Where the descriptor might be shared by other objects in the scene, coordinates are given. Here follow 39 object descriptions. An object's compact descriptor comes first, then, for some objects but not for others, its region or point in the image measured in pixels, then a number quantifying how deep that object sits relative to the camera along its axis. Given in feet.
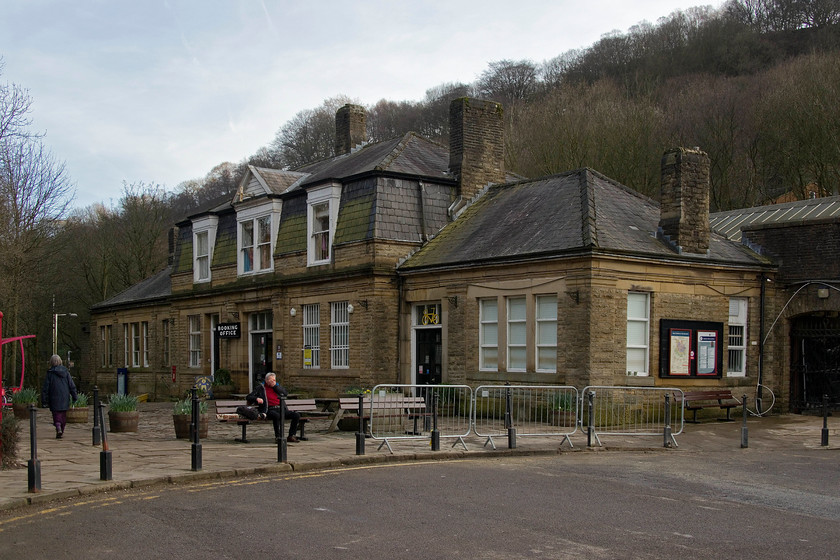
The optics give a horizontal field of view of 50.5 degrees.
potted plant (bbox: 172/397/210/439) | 57.97
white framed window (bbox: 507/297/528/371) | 73.77
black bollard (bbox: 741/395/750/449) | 57.31
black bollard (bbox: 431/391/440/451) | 51.03
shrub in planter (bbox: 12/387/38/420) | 73.10
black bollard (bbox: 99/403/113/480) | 38.99
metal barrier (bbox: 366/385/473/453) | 54.39
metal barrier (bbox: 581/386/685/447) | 65.21
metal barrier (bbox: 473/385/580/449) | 57.57
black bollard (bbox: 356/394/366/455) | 48.91
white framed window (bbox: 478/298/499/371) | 76.28
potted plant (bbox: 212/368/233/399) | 104.99
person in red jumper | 55.01
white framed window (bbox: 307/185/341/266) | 90.38
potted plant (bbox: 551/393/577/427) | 63.21
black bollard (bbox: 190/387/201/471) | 42.14
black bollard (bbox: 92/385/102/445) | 55.67
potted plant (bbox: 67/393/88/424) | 71.15
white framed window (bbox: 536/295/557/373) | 71.46
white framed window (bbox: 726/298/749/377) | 78.23
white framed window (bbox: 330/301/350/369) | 88.63
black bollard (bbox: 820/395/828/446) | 58.03
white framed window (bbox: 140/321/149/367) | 135.54
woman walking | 60.13
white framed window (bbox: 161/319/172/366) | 128.95
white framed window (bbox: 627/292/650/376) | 71.05
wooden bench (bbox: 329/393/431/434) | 55.88
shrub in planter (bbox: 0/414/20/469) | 43.27
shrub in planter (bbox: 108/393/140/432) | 63.16
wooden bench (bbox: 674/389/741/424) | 69.05
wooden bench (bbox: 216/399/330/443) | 55.52
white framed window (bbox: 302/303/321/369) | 92.68
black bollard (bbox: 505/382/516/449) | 52.66
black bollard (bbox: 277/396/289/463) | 45.27
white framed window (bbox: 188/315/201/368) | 117.70
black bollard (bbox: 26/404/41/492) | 36.06
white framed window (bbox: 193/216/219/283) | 112.88
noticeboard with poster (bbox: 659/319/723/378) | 72.02
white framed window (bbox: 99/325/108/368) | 149.48
